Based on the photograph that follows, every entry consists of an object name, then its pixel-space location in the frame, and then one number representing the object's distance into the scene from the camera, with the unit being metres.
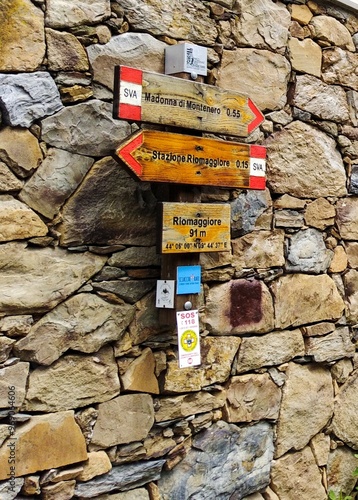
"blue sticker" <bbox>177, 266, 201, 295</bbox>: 2.51
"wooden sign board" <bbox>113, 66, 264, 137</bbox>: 2.19
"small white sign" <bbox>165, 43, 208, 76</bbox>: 2.53
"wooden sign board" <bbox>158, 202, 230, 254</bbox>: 2.35
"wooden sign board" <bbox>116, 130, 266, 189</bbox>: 2.23
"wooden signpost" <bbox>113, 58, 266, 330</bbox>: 2.23
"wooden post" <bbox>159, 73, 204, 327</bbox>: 2.49
